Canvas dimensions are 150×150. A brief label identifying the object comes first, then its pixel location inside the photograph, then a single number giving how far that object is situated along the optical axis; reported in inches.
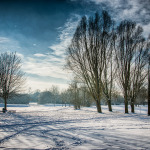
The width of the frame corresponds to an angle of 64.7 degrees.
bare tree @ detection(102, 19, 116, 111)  695.7
